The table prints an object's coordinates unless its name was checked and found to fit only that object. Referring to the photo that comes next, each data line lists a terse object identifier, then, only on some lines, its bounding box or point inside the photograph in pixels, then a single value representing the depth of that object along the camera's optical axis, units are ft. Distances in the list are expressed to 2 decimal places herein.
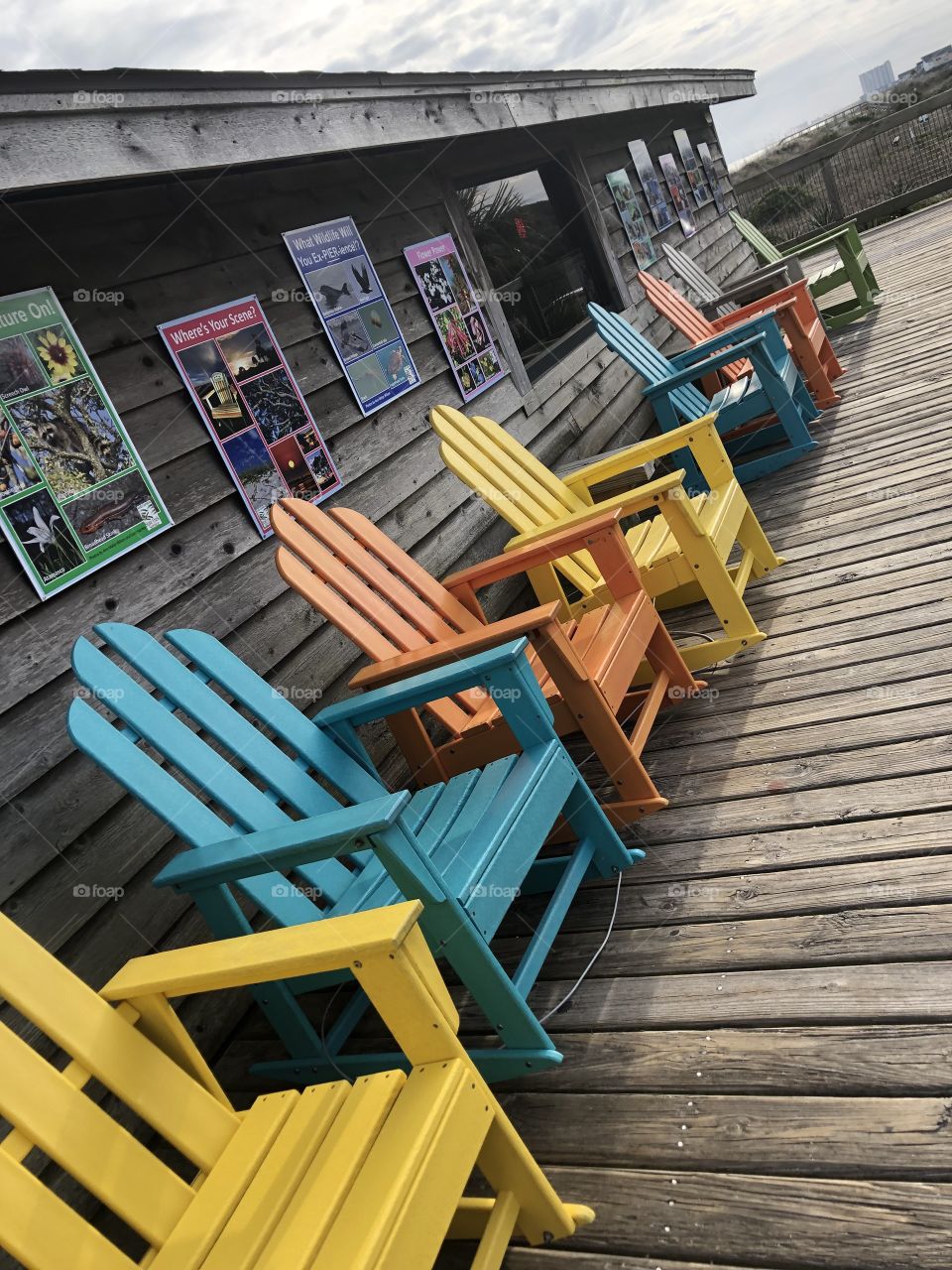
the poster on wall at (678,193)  24.09
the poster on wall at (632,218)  20.17
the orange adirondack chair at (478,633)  7.30
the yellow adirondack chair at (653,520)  9.18
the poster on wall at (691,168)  25.84
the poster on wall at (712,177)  27.92
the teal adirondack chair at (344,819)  5.30
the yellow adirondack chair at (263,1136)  3.89
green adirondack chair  20.02
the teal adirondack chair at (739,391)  13.83
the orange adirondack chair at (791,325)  15.97
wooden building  6.49
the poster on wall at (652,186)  21.90
